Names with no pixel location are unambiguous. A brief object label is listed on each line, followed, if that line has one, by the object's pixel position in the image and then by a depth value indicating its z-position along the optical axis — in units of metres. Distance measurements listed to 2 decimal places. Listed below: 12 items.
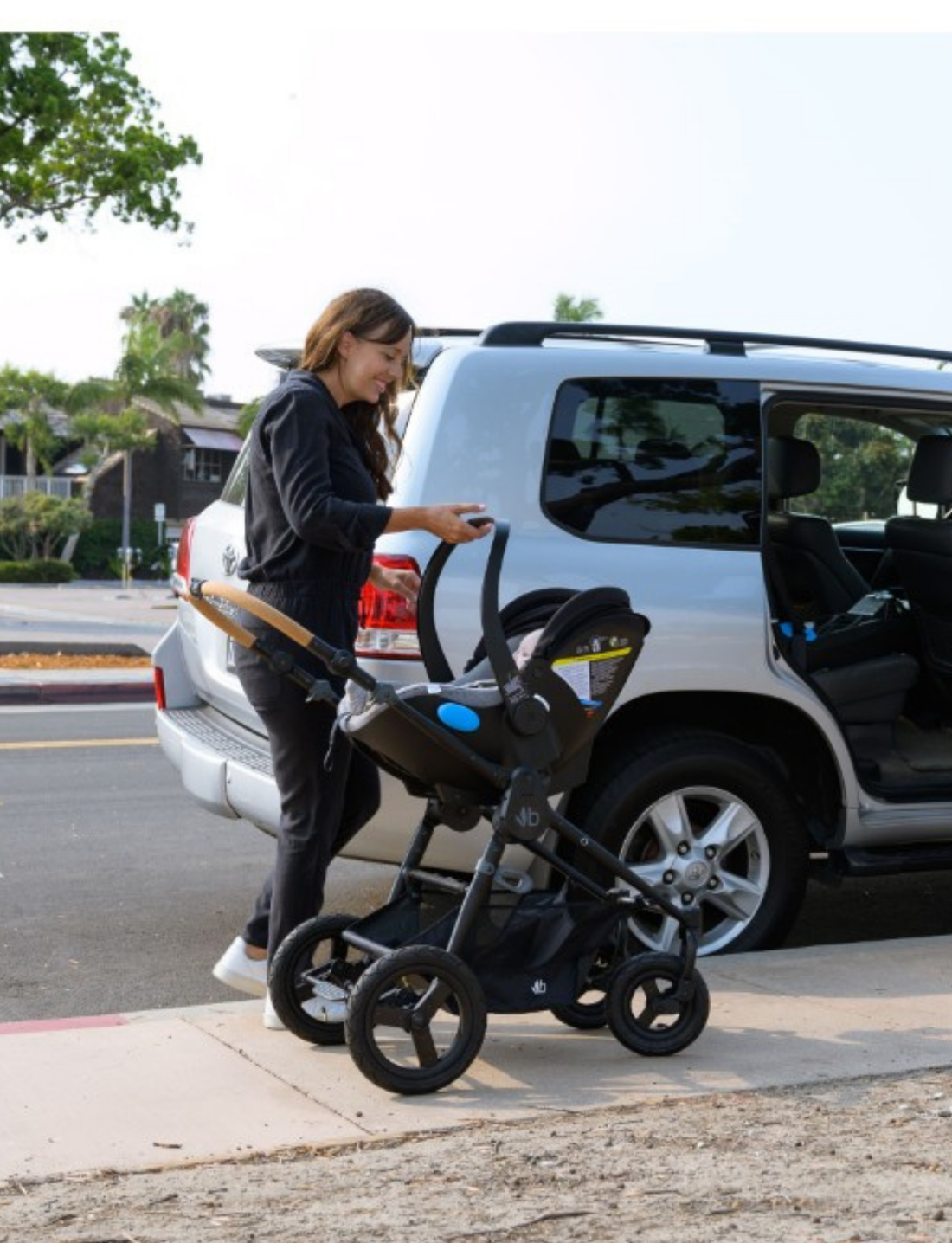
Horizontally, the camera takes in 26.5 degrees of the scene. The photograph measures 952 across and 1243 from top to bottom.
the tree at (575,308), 78.56
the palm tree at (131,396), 69.88
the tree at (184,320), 98.31
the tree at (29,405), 70.69
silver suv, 6.14
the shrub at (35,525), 59.59
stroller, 4.87
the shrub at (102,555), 63.59
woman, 5.32
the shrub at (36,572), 53.91
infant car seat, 4.96
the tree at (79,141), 24.91
